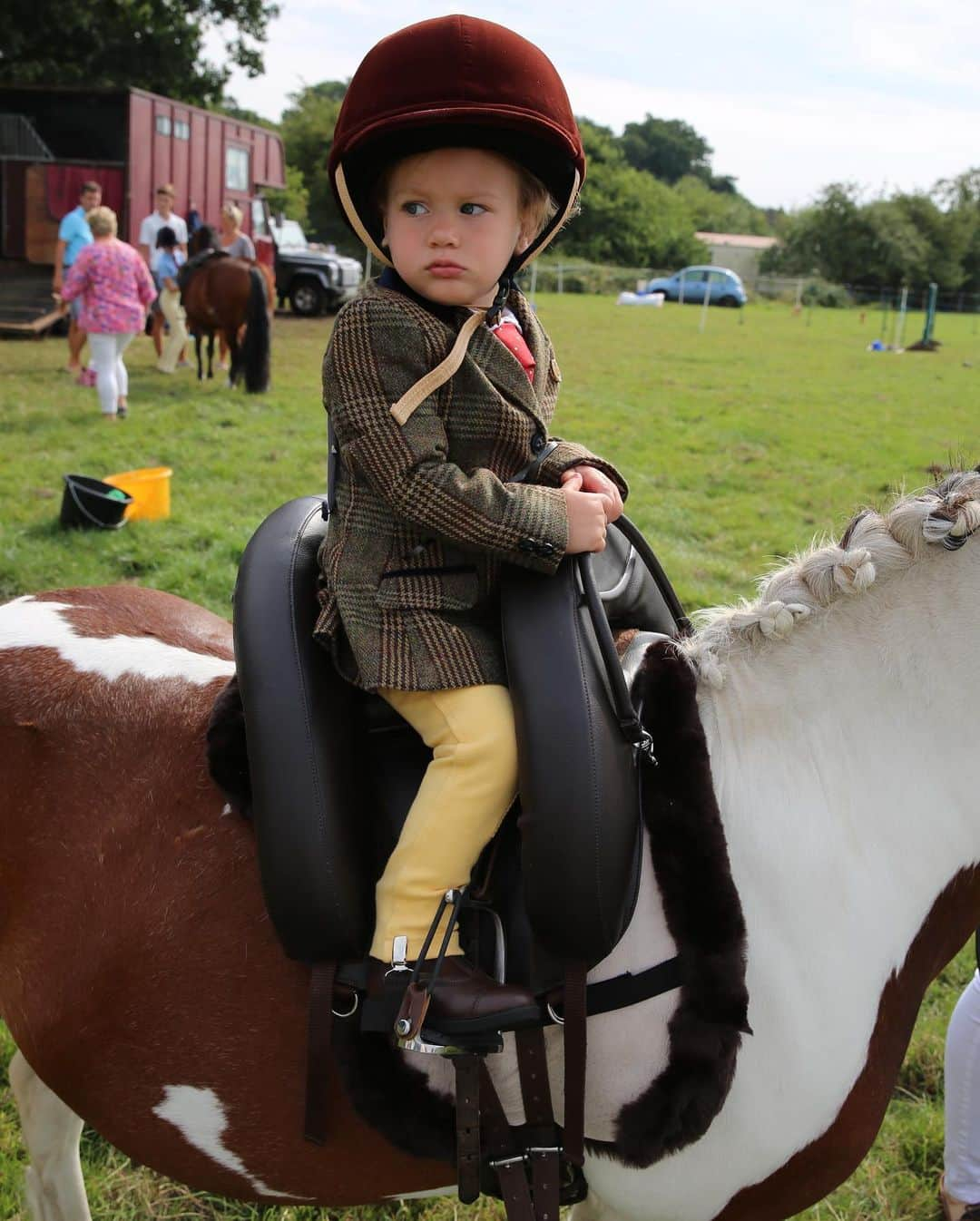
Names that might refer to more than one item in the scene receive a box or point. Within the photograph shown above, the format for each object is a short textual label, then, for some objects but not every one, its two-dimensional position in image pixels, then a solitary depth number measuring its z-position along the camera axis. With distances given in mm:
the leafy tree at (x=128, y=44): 24406
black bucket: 6973
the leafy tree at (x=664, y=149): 109938
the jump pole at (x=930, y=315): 25344
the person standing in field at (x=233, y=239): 13359
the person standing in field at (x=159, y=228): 13648
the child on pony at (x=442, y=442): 1717
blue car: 41156
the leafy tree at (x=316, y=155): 45906
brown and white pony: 1815
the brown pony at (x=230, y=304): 12320
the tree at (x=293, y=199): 35447
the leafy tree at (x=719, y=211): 81688
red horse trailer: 18188
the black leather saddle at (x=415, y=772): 1702
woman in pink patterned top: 10398
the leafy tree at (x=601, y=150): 62156
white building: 61750
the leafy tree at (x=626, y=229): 54438
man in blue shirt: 12352
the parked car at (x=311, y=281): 22062
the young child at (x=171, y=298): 13414
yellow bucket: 7516
